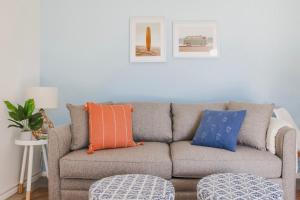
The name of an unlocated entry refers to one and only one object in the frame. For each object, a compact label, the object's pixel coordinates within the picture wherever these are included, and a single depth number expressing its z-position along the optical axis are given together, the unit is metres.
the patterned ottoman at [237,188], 1.65
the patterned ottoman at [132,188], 1.64
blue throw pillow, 2.49
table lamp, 2.83
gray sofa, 2.28
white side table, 2.61
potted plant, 2.65
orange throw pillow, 2.52
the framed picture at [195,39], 3.29
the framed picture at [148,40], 3.32
